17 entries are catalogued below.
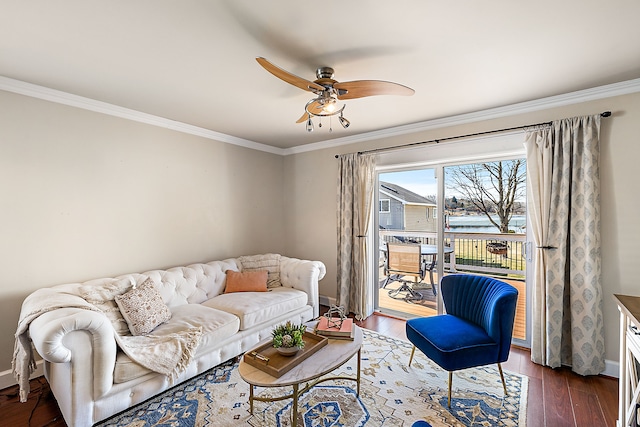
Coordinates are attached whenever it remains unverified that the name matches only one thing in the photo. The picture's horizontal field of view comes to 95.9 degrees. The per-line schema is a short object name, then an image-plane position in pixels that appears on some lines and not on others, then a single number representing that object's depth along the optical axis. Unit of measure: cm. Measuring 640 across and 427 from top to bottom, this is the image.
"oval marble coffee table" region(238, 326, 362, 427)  169
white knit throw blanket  192
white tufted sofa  179
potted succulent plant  191
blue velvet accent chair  213
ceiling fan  193
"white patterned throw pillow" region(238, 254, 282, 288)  381
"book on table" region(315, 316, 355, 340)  223
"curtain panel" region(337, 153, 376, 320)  391
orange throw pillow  348
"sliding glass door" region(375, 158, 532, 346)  317
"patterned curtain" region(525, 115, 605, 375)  251
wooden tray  176
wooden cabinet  144
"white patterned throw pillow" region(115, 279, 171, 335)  240
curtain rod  276
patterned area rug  198
